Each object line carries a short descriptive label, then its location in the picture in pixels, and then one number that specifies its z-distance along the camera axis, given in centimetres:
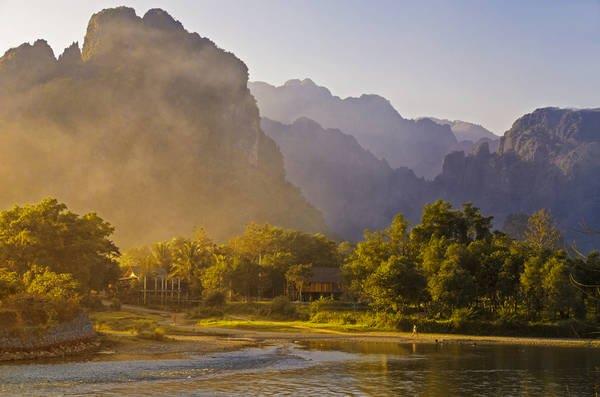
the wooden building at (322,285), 10231
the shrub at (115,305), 9388
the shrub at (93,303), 7338
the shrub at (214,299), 9181
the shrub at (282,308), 8294
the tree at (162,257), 11912
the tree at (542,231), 10288
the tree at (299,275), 9606
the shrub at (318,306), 8071
